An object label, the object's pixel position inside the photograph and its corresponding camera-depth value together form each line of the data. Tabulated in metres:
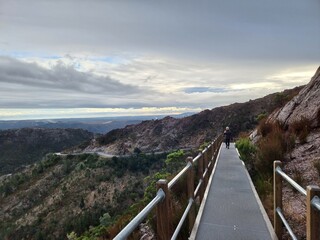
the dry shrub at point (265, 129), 10.12
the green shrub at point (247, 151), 9.37
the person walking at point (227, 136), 16.07
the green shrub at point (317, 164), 5.26
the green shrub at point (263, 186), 5.71
